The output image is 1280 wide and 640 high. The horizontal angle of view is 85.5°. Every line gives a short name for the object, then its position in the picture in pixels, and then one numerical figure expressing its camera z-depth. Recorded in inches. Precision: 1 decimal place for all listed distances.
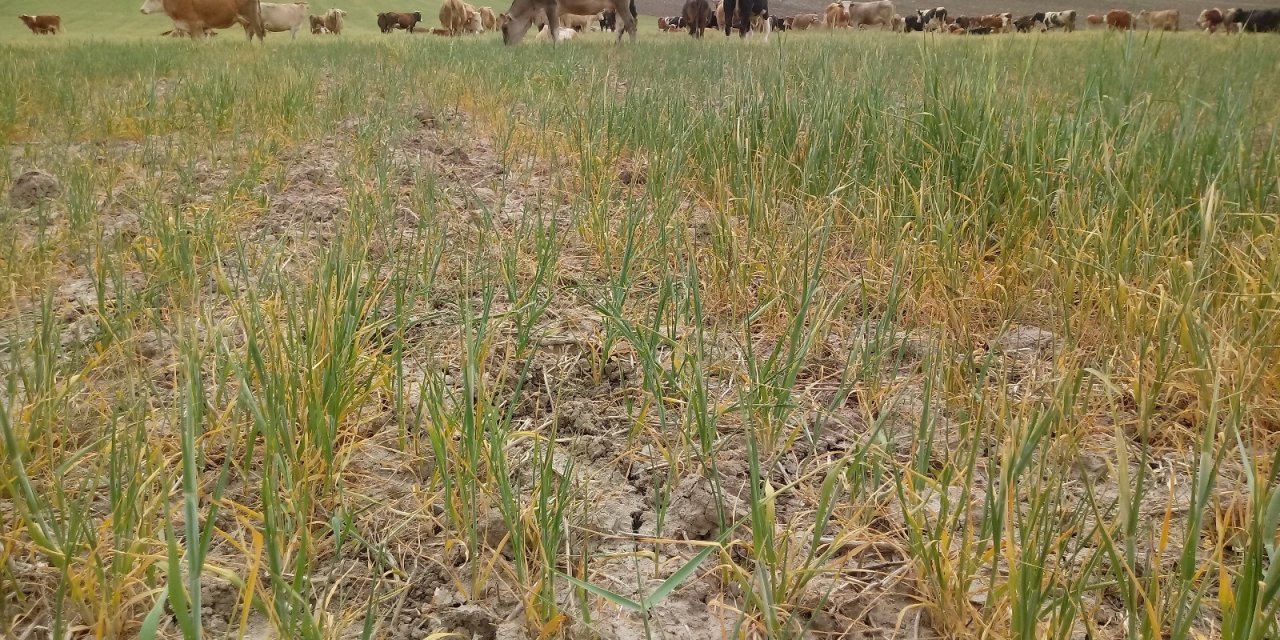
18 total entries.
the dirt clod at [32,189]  107.7
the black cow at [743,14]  627.2
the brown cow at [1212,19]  1066.7
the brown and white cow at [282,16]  1082.7
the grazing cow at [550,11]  508.7
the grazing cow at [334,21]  1184.5
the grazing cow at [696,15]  669.6
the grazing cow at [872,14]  1092.3
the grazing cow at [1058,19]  1096.2
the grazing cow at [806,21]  1337.4
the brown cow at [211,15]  554.3
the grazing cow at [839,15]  1047.0
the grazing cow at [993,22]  1219.9
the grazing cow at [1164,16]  1026.4
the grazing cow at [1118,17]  1145.1
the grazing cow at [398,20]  1304.1
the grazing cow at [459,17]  1119.6
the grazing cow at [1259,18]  925.8
